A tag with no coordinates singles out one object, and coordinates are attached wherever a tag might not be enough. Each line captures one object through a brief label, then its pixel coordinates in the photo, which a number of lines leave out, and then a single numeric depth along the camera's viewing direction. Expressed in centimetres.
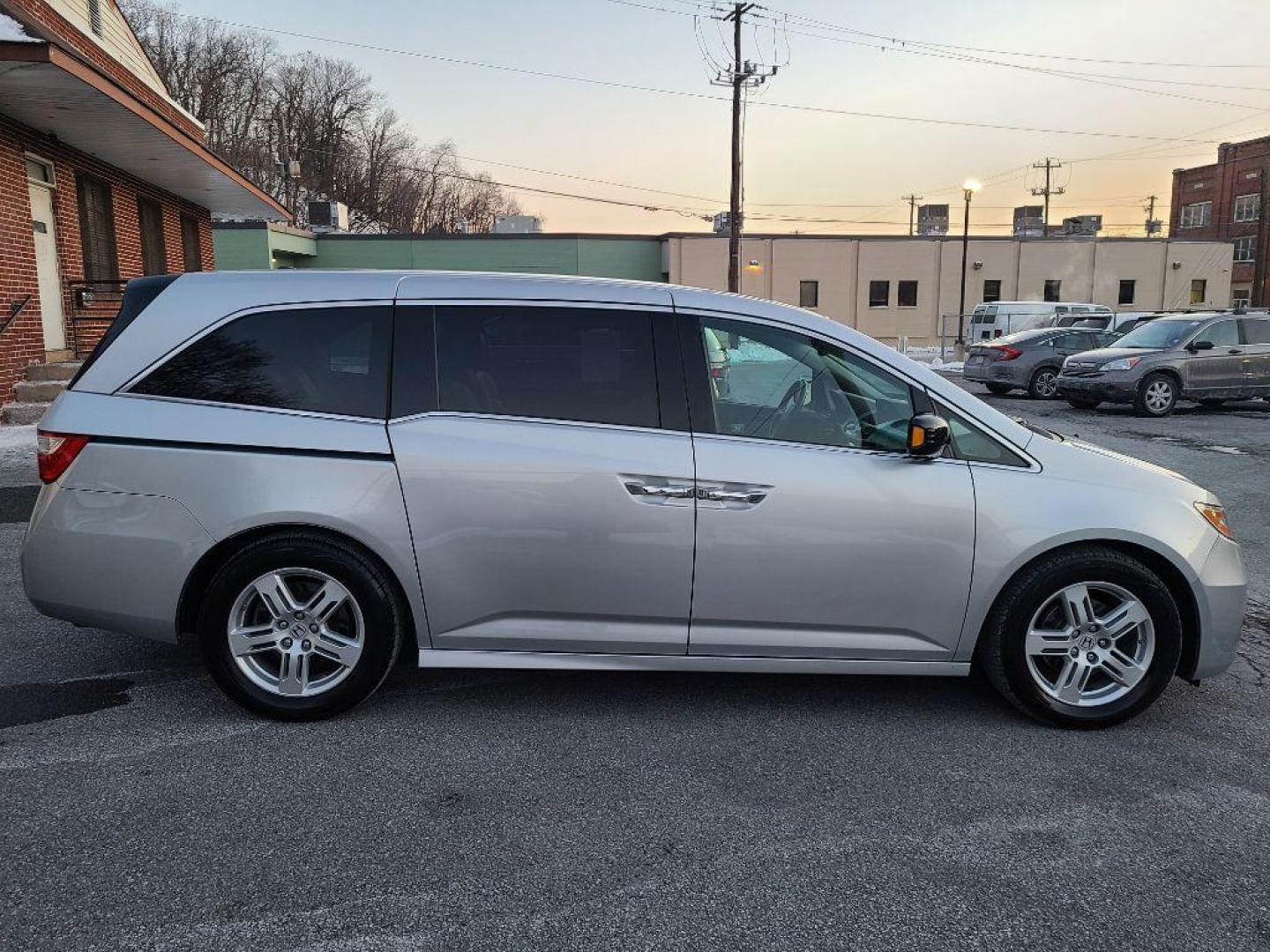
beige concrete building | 4781
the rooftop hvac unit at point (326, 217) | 4609
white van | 3262
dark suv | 1545
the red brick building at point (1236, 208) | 5759
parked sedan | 1870
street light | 3980
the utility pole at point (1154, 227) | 7575
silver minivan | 349
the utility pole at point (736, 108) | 3090
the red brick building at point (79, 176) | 1068
